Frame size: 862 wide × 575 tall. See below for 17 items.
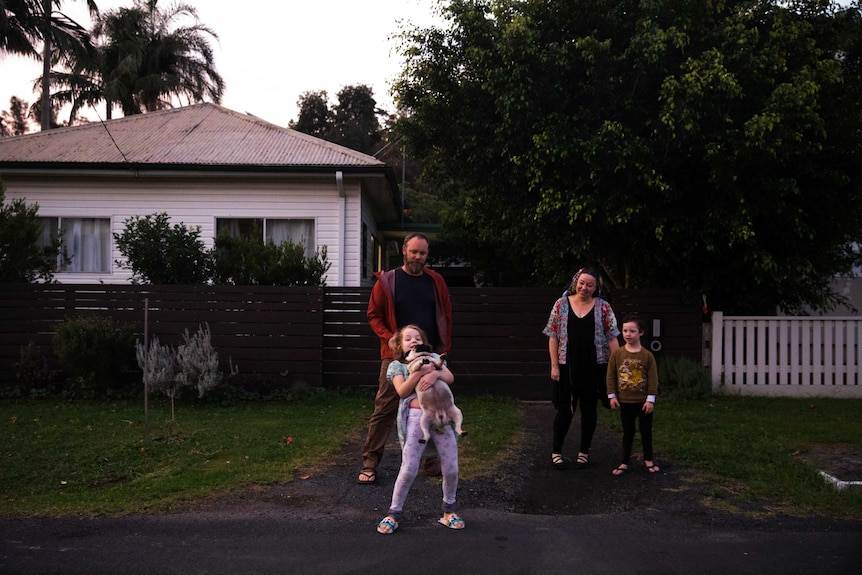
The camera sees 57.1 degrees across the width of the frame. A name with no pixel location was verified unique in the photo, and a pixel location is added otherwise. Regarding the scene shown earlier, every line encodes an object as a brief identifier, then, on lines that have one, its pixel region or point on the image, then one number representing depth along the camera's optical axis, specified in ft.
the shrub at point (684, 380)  33.58
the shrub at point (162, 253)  36.73
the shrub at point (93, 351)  32.86
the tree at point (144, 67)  104.22
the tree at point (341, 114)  155.22
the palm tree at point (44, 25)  58.39
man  19.29
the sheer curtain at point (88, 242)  49.96
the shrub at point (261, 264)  36.68
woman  21.56
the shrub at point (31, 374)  34.35
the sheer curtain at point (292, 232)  49.80
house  47.91
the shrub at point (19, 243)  36.37
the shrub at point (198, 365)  32.22
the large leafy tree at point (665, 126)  31.37
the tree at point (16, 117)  192.34
